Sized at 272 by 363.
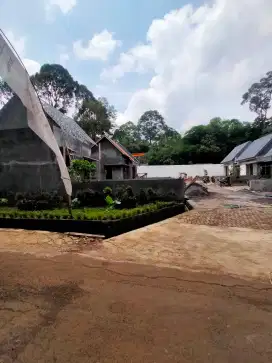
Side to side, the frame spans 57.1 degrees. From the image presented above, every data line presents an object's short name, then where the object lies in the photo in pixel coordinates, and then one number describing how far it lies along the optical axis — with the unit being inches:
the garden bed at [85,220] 278.5
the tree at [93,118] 1443.2
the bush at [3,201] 460.4
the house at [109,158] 930.7
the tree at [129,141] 2063.2
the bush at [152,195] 444.8
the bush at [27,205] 387.5
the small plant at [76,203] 425.8
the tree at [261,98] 1860.2
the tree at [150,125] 2539.4
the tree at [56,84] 1503.4
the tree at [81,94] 1629.1
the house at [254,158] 1034.7
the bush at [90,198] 438.6
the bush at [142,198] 434.2
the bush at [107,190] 445.1
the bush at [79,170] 491.5
